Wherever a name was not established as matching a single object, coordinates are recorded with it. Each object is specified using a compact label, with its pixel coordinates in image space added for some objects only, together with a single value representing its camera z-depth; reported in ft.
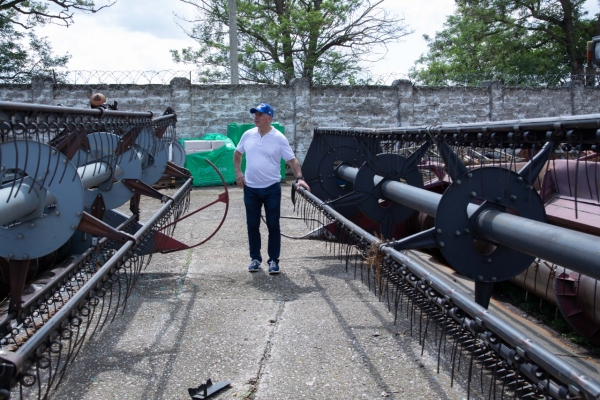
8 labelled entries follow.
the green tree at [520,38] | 88.63
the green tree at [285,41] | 78.33
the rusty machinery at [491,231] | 8.10
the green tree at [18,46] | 66.69
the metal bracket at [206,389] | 11.28
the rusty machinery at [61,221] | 9.21
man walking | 20.04
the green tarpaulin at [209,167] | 45.62
